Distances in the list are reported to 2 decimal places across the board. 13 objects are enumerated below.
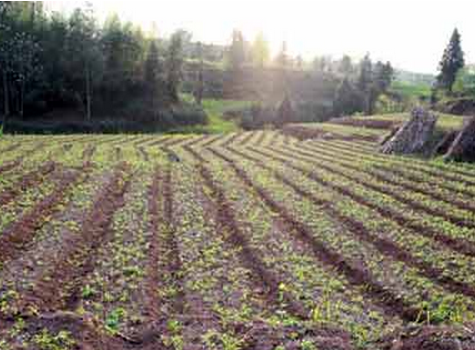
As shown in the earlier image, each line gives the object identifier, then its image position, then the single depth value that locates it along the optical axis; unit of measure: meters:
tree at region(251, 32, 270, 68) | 95.94
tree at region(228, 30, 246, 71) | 88.50
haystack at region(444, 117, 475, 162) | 23.53
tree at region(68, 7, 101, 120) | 47.69
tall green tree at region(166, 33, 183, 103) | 57.31
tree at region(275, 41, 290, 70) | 102.69
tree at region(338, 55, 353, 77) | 119.65
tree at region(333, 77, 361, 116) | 68.19
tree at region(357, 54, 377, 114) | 68.69
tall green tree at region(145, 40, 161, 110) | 54.00
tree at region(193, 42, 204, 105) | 69.38
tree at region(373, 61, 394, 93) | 80.04
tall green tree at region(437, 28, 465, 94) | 68.56
